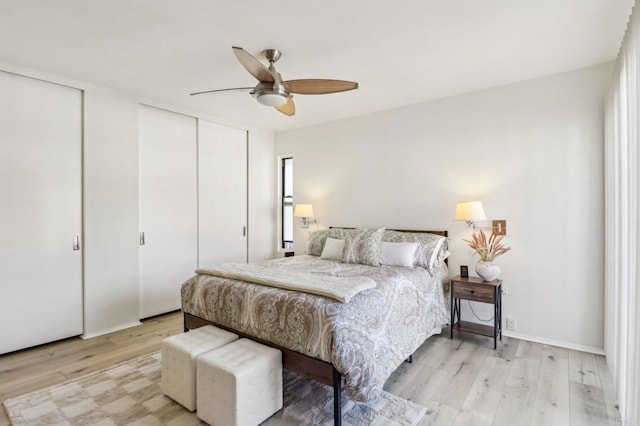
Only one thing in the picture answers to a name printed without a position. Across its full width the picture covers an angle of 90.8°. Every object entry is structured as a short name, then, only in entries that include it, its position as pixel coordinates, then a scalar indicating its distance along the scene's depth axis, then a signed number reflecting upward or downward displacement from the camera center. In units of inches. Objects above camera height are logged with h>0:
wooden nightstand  120.7 -33.3
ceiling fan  96.7 +41.3
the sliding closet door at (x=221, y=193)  181.0 +11.4
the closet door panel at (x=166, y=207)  156.8 +2.8
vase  124.8 -23.5
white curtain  65.9 -3.8
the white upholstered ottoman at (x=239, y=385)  73.8 -42.3
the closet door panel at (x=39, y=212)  119.0 +0.2
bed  77.4 -28.4
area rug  81.5 -53.7
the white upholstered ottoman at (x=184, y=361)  83.9 -40.5
